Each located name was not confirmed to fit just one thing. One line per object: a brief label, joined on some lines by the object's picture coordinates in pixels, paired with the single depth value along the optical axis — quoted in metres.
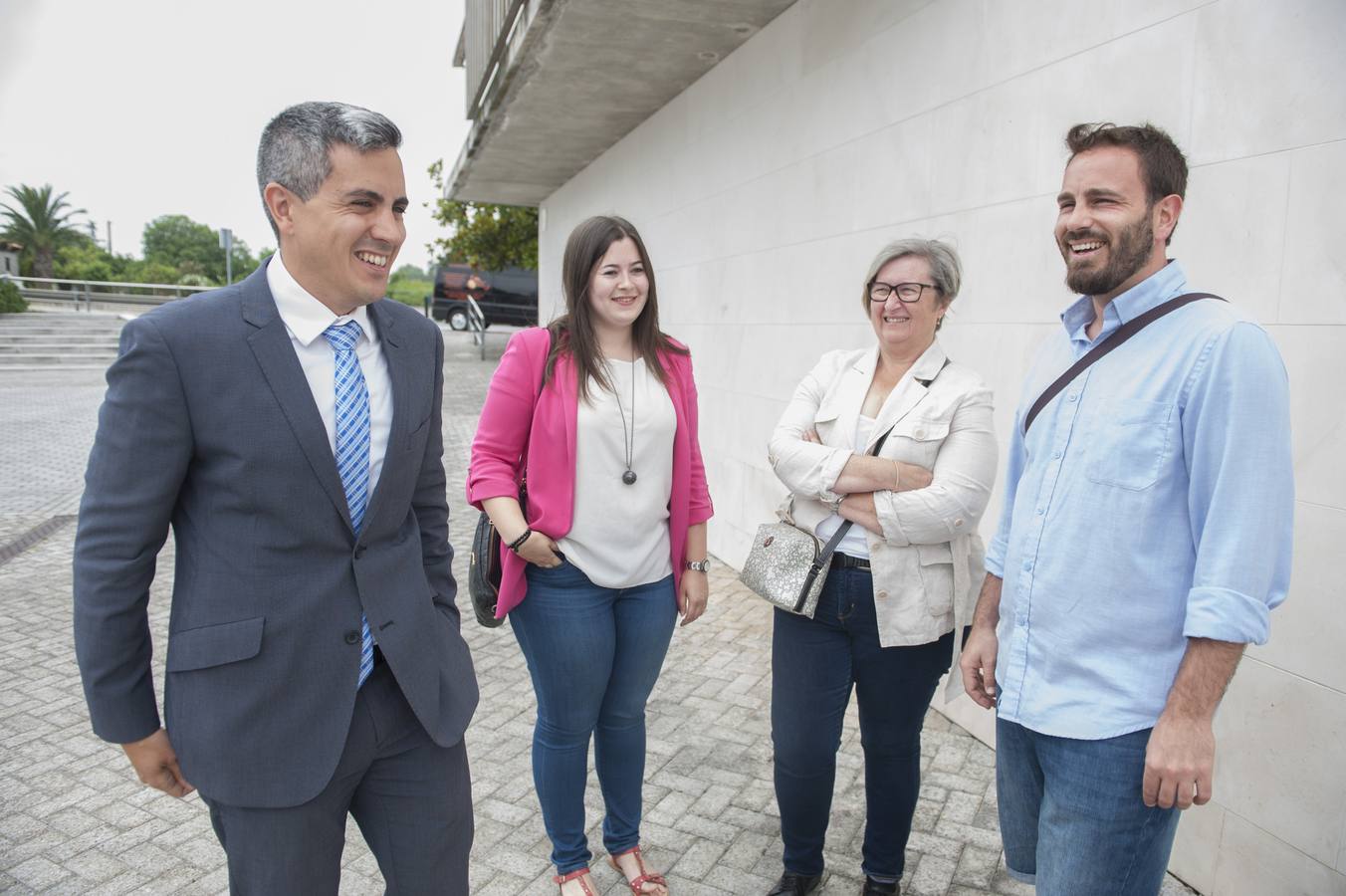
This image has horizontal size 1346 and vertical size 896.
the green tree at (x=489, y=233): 22.78
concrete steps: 20.64
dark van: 30.45
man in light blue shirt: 1.59
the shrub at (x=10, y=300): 24.86
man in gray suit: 1.54
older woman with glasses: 2.48
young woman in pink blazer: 2.66
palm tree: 51.03
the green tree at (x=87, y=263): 53.16
